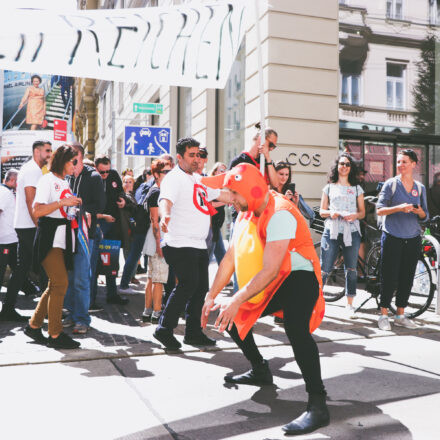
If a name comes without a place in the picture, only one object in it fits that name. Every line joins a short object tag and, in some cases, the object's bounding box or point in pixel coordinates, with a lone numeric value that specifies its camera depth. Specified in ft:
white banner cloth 12.81
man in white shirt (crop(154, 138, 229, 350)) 15.05
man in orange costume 9.65
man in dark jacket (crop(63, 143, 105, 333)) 16.66
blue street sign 37.52
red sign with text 51.52
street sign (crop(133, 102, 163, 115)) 38.60
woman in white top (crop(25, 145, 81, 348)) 14.88
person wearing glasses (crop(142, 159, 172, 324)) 18.45
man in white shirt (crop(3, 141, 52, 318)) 18.86
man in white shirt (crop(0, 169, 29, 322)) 20.40
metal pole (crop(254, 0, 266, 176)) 14.30
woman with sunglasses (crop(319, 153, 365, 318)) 20.52
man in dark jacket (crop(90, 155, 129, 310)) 22.35
